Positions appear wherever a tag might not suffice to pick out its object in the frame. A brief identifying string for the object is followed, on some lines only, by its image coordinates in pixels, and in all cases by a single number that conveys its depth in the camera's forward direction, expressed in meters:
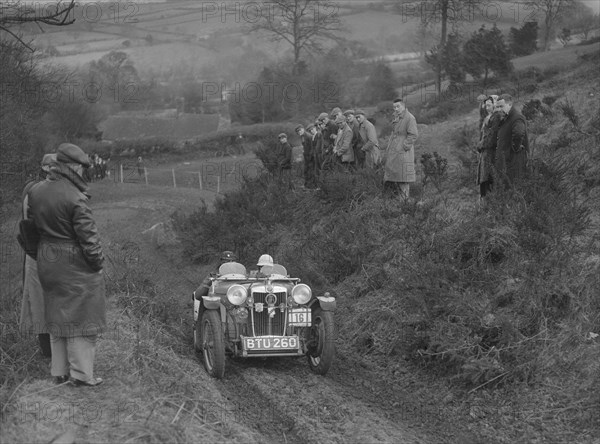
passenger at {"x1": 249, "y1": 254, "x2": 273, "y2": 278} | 9.95
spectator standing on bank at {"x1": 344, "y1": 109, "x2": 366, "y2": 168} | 16.03
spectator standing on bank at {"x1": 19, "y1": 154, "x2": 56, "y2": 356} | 7.29
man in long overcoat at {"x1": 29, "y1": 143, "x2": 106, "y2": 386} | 7.08
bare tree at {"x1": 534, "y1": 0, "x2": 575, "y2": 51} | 49.16
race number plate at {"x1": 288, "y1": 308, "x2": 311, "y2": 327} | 9.12
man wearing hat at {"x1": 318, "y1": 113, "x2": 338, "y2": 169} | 17.27
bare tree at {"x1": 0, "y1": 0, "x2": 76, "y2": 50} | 10.84
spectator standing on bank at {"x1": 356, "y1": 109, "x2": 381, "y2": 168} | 15.59
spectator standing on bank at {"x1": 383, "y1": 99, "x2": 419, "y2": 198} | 13.42
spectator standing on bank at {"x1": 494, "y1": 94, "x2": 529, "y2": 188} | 10.76
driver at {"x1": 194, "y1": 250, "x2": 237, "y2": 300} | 9.94
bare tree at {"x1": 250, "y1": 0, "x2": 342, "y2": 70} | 53.44
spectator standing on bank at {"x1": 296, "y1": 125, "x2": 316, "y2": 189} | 19.00
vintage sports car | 8.84
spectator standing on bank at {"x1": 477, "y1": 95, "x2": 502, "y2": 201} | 11.38
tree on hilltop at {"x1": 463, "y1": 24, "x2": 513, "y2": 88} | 32.97
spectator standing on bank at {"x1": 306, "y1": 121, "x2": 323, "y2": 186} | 18.21
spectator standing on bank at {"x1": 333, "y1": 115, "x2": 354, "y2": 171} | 16.19
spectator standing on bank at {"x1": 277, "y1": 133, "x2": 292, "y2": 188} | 21.05
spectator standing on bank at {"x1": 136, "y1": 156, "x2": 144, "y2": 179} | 48.25
